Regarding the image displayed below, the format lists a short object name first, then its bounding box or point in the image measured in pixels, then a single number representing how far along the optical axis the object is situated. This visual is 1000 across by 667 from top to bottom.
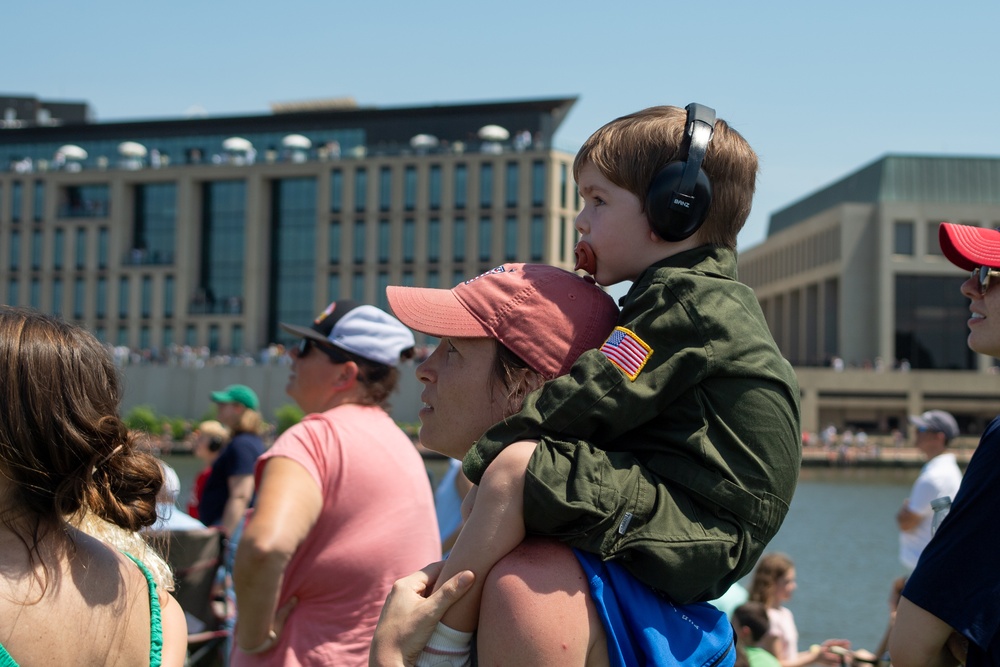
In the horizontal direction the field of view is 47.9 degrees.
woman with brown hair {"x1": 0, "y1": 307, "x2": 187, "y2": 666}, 1.96
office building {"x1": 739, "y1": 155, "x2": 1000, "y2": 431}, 74.25
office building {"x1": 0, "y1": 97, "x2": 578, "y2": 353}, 78.25
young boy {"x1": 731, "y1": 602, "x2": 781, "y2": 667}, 6.44
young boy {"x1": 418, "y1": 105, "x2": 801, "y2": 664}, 1.85
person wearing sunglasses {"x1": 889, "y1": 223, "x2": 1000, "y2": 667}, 2.43
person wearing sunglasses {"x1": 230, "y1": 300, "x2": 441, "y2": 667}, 3.22
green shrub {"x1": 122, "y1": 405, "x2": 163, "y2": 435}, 55.92
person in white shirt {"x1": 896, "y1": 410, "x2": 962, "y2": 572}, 6.45
